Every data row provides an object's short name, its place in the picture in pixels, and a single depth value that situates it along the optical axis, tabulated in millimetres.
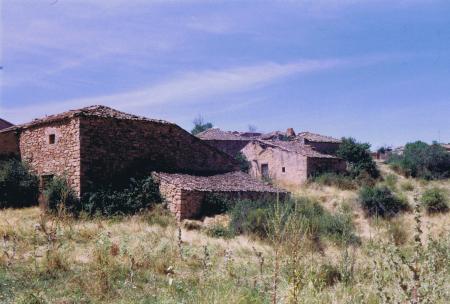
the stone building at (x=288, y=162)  27078
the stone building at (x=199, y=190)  15383
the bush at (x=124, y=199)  15586
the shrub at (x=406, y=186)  24438
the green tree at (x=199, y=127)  54975
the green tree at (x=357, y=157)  29047
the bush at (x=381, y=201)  19203
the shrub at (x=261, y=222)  13248
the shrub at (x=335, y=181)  25297
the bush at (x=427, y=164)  29334
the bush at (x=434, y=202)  18672
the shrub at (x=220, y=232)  13216
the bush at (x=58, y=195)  15395
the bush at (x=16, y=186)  16422
